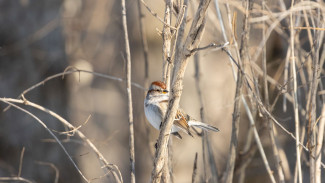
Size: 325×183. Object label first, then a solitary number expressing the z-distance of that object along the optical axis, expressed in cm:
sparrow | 662
